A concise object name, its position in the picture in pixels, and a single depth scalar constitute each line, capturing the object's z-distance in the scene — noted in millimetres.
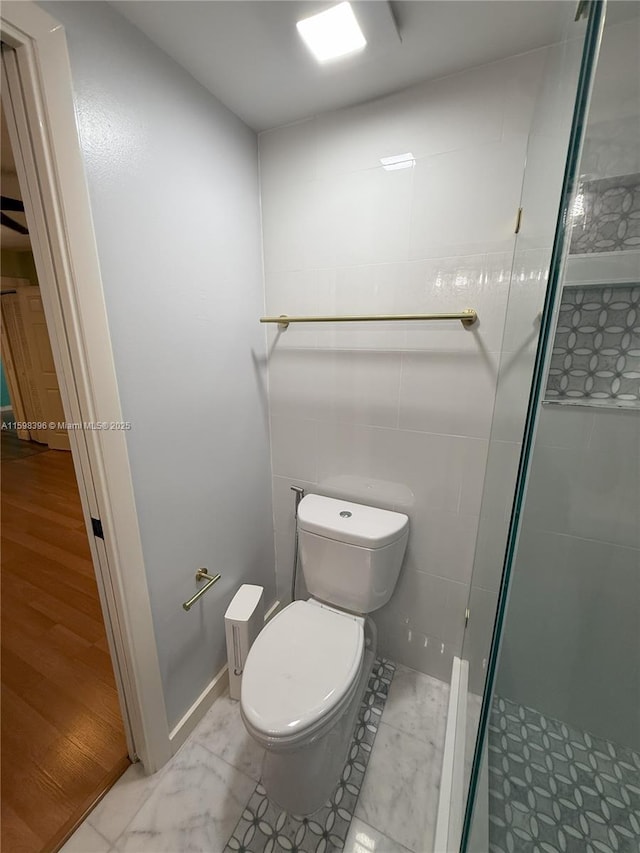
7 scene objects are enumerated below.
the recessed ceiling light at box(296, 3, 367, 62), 821
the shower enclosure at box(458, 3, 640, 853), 797
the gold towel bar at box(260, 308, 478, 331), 1088
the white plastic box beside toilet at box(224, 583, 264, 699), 1336
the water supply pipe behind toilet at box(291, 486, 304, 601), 1551
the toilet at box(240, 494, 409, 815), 971
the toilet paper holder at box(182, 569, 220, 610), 1193
